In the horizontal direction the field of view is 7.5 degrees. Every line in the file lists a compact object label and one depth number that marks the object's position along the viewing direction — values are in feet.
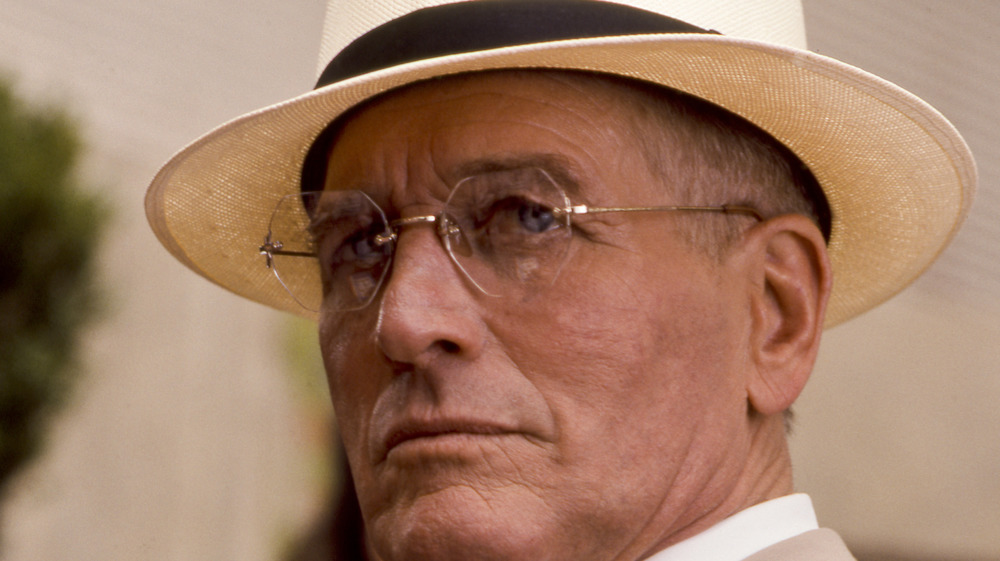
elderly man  8.39
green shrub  9.03
